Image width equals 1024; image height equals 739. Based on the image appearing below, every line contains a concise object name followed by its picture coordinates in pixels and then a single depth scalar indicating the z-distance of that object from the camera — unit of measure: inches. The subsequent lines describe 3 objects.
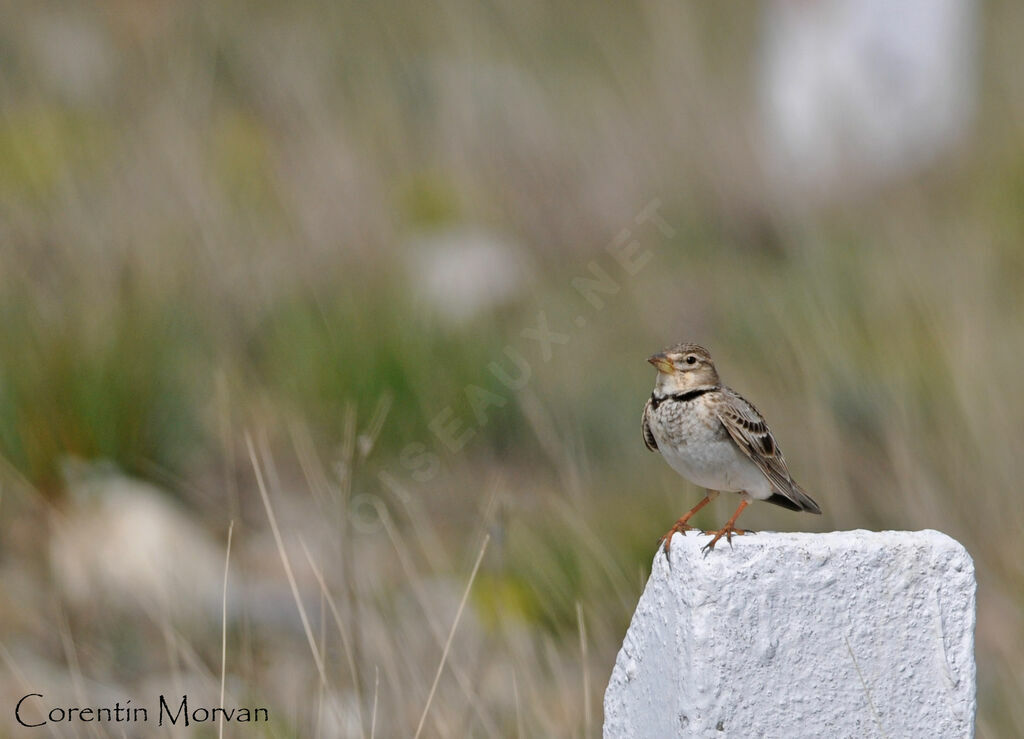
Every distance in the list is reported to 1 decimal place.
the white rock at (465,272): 577.6
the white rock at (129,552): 366.0
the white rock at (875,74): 768.3
